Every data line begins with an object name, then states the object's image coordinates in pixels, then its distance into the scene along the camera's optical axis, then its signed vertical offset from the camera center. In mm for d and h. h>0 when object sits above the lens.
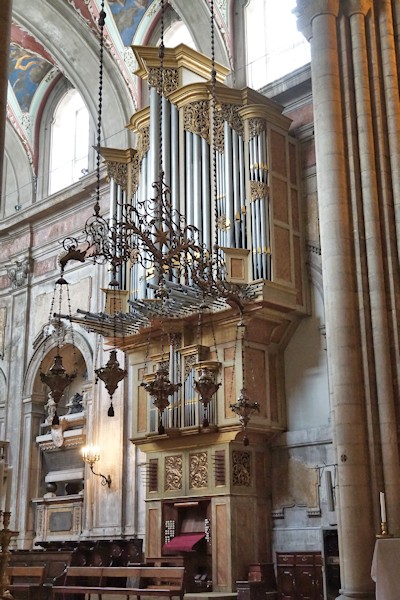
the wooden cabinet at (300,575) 12078 -383
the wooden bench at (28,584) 12141 -465
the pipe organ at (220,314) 12867 +3679
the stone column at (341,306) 8766 +2673
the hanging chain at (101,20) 10312 +6400
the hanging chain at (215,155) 12844 +6266
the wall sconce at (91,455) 15967 +1803
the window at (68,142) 19156 +9353
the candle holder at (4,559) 7301 -53
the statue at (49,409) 17297 +2906
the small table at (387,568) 7504 -184
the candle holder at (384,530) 7939 +162
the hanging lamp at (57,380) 10227 +2064
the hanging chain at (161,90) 14219 +7725
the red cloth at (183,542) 12922 +122
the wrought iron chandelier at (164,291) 9703 +3634
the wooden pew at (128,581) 10227 -414
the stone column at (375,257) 8891 +3224
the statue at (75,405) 17281 +2974
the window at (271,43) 14945 +9065
